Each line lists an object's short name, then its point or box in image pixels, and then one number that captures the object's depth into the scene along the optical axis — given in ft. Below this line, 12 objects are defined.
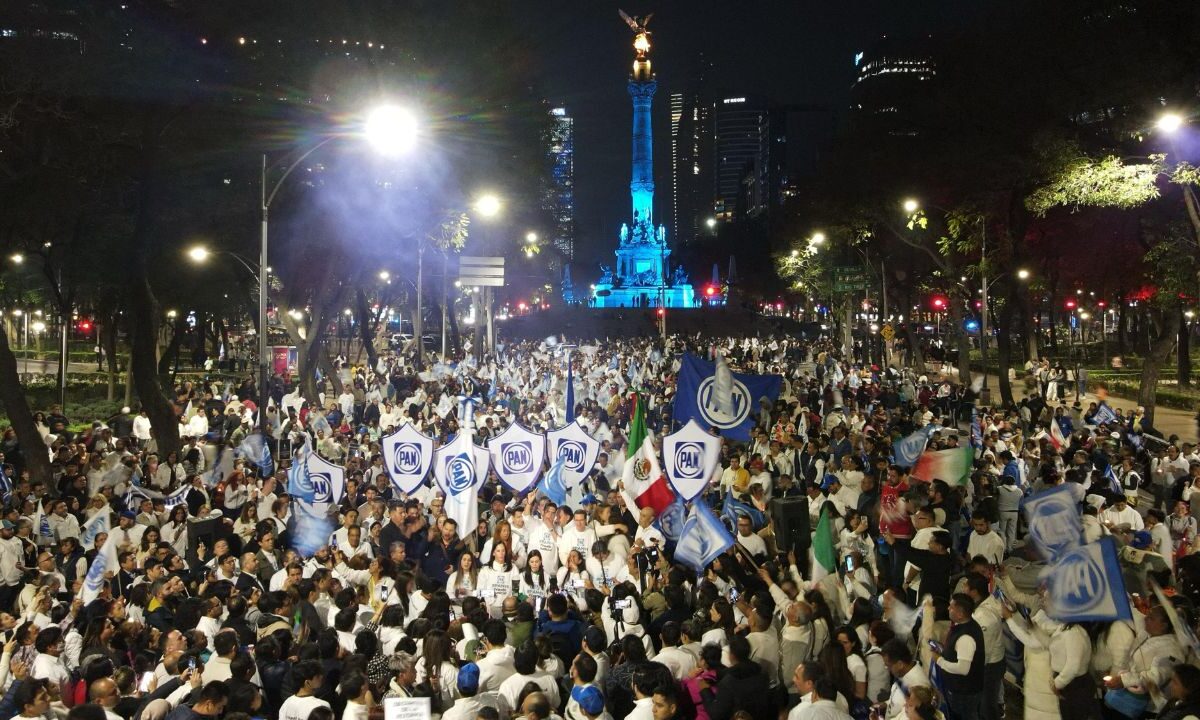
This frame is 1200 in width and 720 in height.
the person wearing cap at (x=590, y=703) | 19.99
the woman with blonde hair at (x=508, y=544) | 32.53
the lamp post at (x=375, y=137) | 52.85
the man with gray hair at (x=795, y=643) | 23.99
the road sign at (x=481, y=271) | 97.35
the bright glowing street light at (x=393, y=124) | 52.49
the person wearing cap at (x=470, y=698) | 20.57
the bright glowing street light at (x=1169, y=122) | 54.85
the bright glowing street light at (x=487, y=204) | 99.95
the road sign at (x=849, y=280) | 134.41
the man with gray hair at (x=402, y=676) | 21.29
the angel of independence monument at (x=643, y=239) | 432.25
